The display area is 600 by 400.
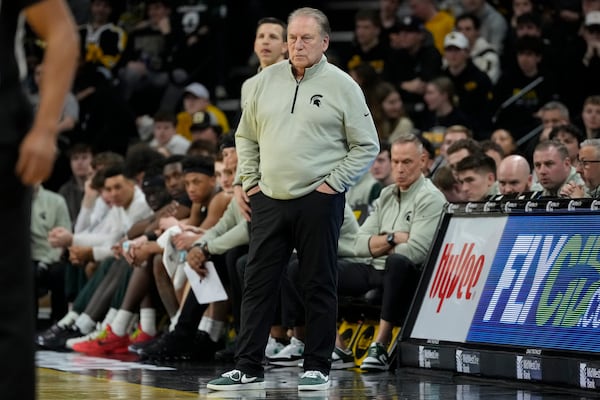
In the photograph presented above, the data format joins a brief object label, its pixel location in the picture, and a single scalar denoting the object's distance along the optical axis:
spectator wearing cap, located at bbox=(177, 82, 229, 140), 31.73
